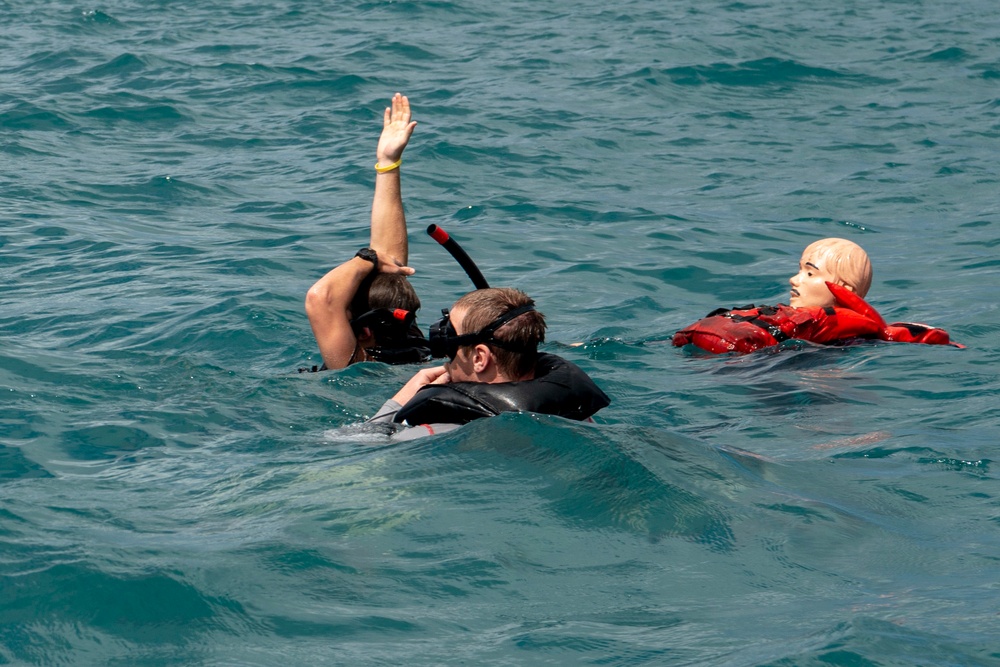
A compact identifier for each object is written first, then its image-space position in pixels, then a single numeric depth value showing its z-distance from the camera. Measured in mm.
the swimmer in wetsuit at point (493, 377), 10406
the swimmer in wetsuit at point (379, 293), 13461
